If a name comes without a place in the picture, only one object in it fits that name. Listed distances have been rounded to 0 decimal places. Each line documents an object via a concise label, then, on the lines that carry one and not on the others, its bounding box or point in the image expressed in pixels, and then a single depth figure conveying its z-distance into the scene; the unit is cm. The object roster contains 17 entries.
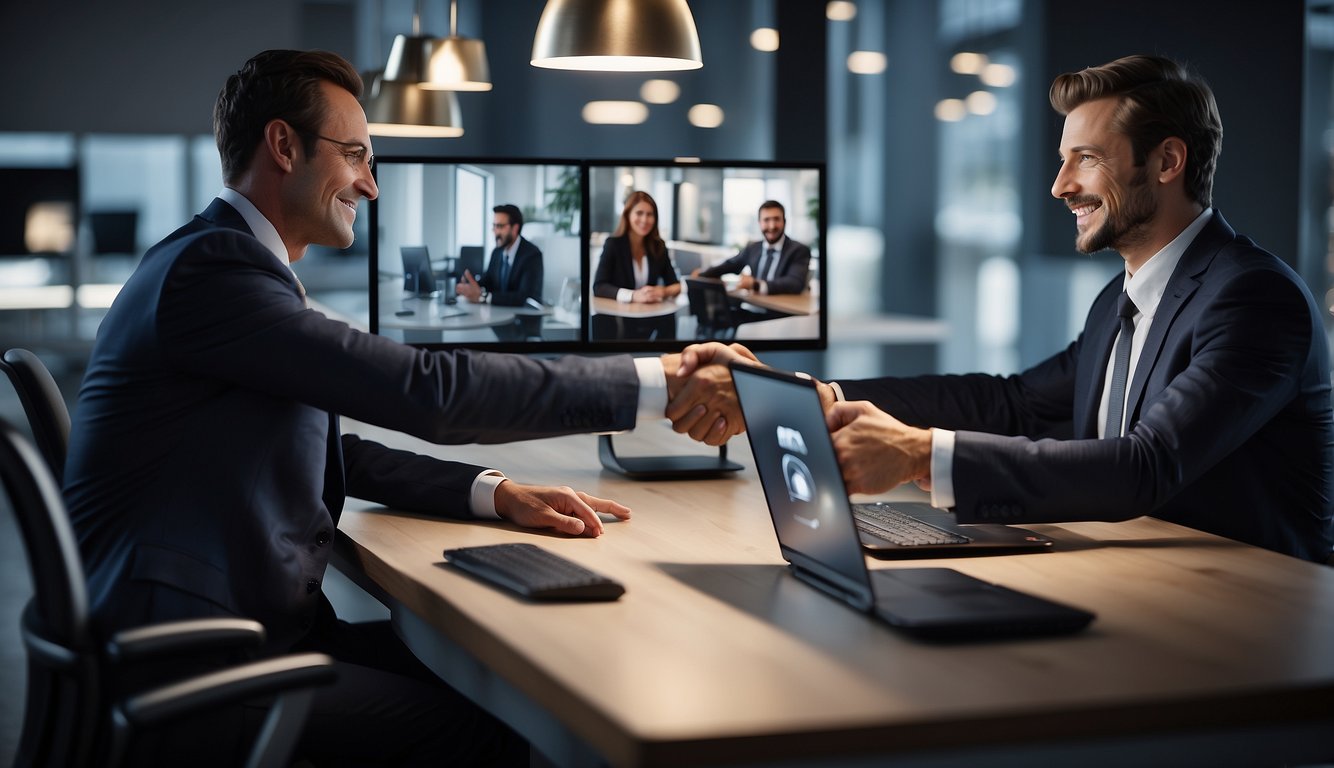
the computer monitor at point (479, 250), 267
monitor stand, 263
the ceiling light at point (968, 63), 743
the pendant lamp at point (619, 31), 257
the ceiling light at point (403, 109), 427
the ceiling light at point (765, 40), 660
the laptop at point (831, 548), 147
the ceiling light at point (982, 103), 737
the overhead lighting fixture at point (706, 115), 670
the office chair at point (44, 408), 214
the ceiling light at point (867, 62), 747
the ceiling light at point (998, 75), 727
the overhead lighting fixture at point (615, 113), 650
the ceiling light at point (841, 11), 741
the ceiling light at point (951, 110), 750
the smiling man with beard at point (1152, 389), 189
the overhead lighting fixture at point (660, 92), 659
